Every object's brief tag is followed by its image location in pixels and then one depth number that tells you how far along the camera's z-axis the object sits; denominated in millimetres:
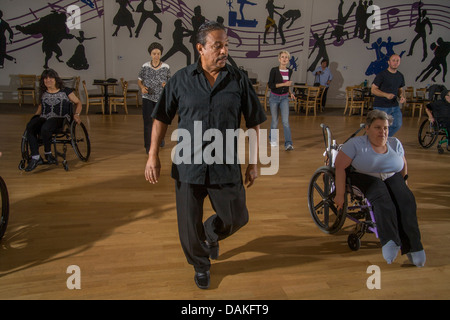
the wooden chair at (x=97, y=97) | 9375
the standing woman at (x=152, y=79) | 5098
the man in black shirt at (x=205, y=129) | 2072
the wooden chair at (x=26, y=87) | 10117
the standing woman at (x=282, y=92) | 5770
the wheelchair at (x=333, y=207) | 2808
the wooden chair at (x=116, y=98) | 9529
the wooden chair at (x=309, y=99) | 10407
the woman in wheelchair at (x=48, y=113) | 4562
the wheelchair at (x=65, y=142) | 4559
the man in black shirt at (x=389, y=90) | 4961
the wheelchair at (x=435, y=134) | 6271
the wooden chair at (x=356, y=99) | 10659
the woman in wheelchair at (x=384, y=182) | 2562
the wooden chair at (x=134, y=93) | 10773
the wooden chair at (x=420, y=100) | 11203
